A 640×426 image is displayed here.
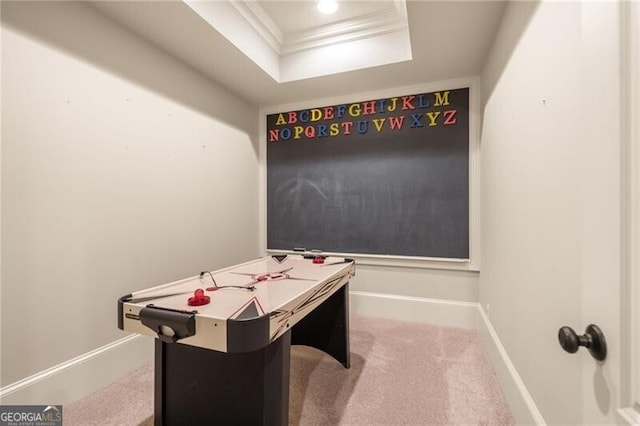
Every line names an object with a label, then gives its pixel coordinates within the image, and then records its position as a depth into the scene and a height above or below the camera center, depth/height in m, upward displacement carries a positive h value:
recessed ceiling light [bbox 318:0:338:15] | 2.30 +1.71
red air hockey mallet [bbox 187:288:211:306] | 1.27 -0.38
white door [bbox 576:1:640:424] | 0.52 +0.02
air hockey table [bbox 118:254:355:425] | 1.09 -0.50
